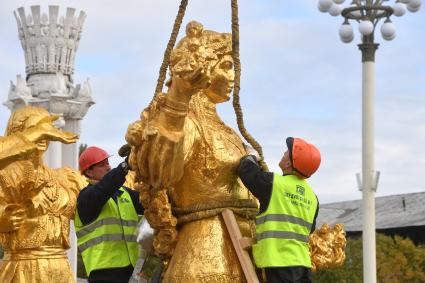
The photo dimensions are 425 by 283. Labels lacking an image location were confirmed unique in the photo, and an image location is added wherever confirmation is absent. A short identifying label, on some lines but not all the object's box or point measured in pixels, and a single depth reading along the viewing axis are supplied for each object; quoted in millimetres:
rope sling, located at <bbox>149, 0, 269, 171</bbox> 7428
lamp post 24621
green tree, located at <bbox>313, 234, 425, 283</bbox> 33035
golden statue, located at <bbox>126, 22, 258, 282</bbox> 7046
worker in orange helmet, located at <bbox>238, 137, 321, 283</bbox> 7485
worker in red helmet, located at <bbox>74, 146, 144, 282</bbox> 8641
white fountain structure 26902
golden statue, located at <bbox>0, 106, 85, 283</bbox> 9721
